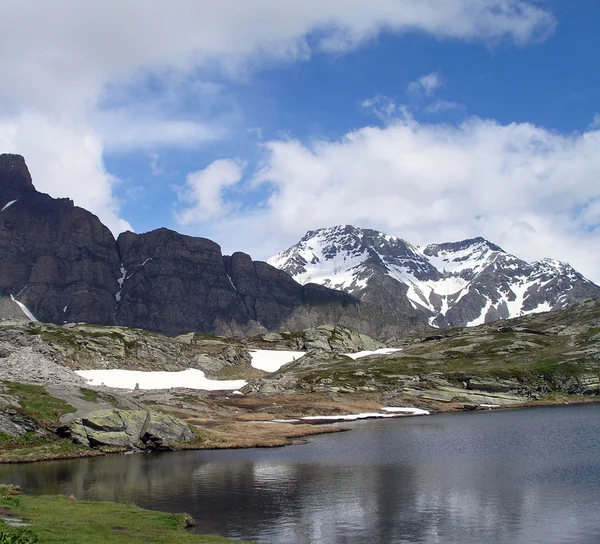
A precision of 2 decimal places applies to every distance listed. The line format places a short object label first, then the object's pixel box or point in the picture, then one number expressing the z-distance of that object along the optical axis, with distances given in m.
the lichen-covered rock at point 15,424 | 72.94
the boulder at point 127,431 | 75.12
